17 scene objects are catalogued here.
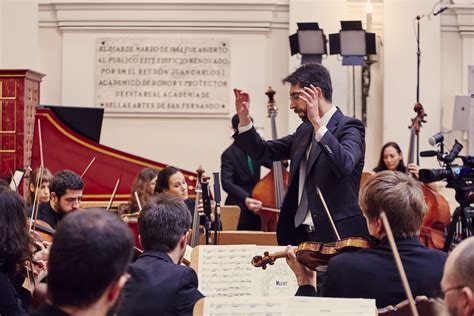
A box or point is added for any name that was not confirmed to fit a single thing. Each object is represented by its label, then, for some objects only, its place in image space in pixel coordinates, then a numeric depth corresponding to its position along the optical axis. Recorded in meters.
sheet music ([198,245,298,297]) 3.47
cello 6.62
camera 5.00
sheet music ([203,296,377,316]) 2.52
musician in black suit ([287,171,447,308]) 2.82
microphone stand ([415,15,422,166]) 8.95
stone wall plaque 9.28
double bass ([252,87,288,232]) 6.76
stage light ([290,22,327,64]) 8.76
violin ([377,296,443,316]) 2.51
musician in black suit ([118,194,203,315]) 2.94
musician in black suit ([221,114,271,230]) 7.07
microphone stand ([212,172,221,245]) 4.85
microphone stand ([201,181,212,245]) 4.99
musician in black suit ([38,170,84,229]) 5.01
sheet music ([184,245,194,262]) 3.88
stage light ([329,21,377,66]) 8.65
